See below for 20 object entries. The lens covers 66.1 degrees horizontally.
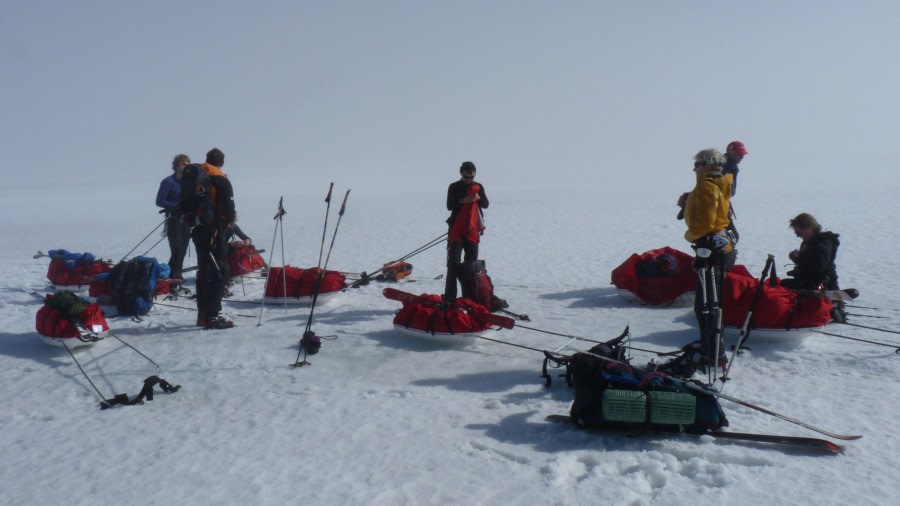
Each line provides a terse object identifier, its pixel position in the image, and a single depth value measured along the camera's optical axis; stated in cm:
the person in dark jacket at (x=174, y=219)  896
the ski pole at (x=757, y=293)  474
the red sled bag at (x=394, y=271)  957
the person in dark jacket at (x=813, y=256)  630
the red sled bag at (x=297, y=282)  785
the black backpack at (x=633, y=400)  397
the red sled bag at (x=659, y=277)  745
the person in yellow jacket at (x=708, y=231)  499
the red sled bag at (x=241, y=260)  931
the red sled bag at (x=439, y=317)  602
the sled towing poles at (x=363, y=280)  871
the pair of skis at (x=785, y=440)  379
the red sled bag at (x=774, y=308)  574
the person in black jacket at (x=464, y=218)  710
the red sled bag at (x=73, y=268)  902
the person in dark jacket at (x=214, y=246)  679
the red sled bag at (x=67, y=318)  611
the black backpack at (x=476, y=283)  702
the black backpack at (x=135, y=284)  757
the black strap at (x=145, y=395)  489
